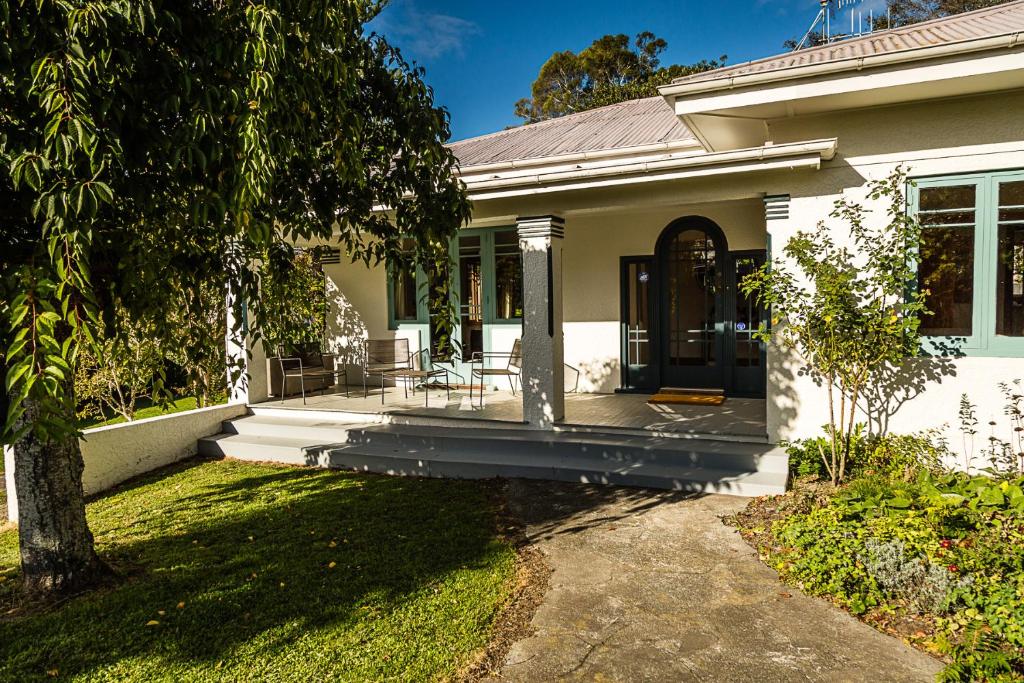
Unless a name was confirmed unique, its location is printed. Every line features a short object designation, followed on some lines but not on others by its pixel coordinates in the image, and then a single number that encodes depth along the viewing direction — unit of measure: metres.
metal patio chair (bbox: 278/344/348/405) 10.93
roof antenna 9.39
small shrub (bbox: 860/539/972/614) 3.84
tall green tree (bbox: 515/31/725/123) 31.28
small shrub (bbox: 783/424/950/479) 6.21
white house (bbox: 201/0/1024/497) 6.14
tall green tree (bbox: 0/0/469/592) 2.51
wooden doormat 9.20
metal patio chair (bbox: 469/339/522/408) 9.16
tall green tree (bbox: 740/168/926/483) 6.11
